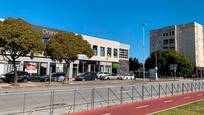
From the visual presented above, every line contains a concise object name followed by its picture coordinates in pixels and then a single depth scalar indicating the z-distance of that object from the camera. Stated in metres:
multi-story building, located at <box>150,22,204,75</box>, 66.81
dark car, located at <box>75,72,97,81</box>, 27.14
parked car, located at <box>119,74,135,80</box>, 34.05
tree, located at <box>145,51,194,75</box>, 54.63
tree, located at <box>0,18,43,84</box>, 17.50
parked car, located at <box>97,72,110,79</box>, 30.88
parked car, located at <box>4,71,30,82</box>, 21.60
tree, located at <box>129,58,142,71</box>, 69.52
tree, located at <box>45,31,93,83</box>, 21.55
